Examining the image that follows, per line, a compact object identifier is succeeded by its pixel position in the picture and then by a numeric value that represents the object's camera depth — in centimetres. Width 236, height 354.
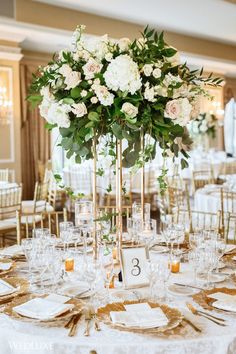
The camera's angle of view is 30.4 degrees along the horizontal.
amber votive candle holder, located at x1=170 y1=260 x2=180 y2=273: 235
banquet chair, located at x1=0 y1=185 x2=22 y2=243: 515
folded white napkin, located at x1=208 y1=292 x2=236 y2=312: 183
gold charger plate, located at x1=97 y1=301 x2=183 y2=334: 166
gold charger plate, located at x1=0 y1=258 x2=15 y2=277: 231
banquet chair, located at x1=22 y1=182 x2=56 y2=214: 593
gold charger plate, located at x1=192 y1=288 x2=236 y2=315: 187
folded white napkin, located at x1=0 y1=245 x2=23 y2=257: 267
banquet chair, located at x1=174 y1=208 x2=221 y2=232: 314
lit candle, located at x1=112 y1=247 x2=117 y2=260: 248
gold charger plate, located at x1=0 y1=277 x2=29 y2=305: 197
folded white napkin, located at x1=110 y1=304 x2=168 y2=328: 169
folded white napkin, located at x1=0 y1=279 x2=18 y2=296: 201
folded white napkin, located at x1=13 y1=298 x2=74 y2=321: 174
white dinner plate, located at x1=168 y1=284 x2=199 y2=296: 202
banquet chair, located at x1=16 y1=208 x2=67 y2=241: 535
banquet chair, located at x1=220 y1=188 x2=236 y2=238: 516
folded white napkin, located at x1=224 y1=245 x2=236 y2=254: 274
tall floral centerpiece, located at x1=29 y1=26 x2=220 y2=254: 206
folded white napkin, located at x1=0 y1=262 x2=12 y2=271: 238
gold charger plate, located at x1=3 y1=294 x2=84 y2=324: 172
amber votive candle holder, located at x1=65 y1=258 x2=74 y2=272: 237
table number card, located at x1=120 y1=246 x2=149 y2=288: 211
